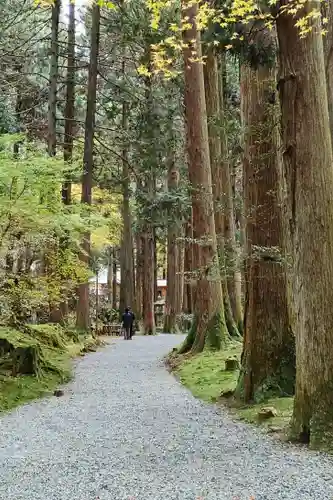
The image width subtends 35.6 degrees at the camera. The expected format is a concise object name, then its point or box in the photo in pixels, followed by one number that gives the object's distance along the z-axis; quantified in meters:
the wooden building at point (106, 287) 48.50
